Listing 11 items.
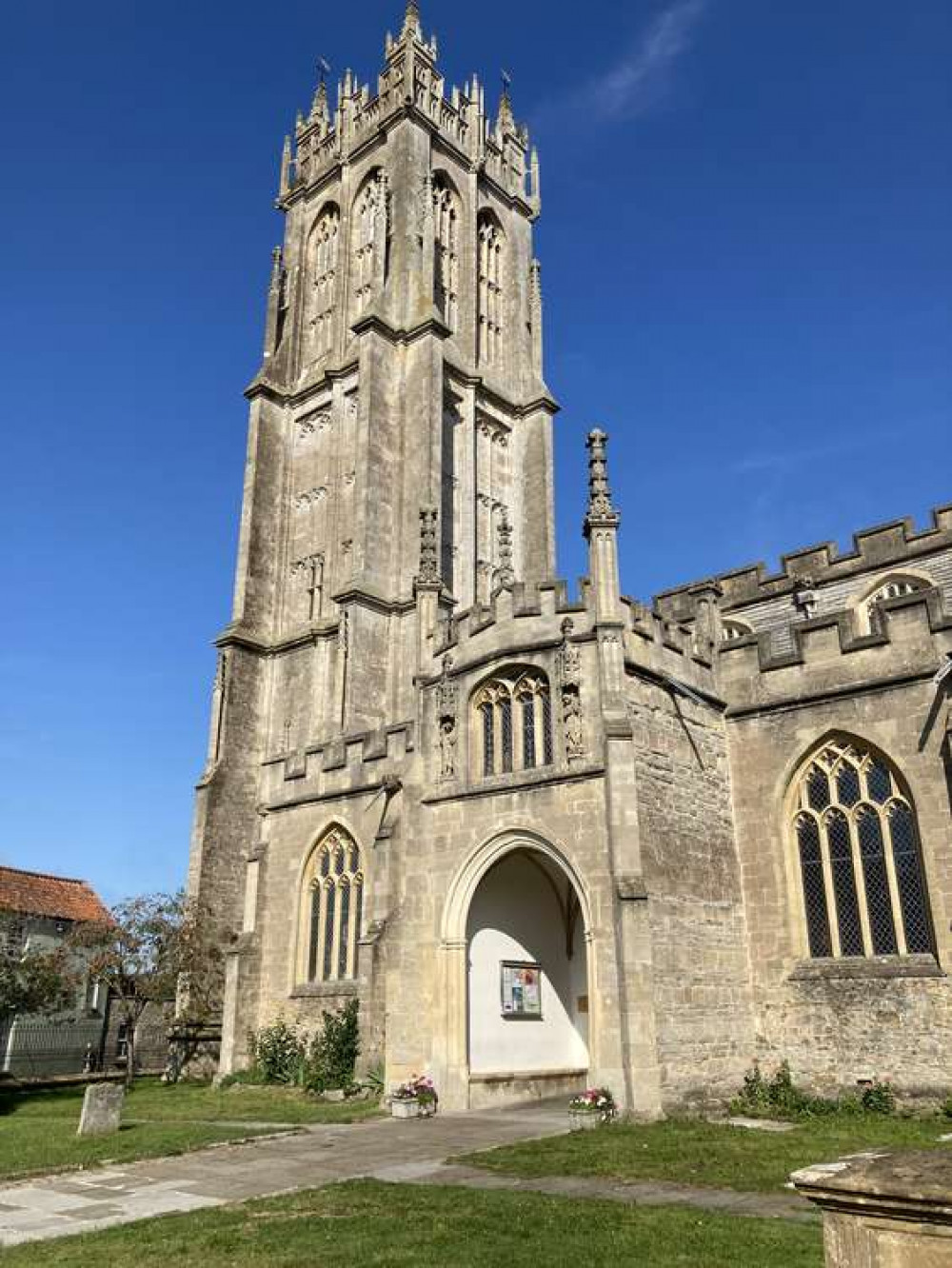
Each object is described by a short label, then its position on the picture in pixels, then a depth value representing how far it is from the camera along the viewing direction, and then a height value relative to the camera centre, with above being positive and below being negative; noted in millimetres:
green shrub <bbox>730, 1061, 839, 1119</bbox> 16219 -1312
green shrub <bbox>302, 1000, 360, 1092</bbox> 21000 -791
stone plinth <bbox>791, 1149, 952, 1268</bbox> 3316 -609
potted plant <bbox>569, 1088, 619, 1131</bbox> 14750 -1306
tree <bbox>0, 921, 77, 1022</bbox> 21656 +696
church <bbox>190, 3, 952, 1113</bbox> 16312 +2926
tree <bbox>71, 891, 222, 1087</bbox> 26969 +1412
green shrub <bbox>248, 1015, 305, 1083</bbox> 22978 -818
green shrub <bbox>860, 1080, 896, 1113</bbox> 15719 -1235
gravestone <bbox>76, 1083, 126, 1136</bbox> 15478 -1381
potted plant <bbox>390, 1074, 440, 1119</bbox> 16750 -1323
